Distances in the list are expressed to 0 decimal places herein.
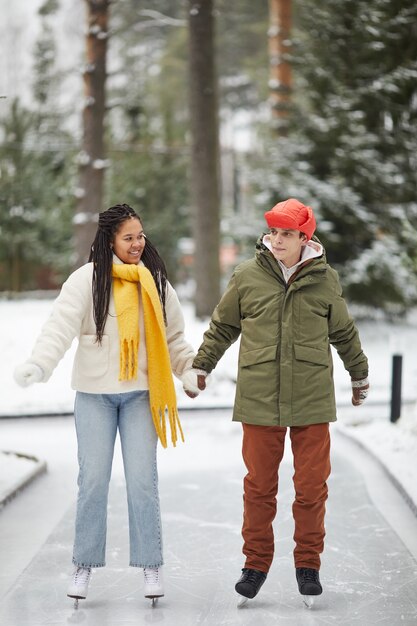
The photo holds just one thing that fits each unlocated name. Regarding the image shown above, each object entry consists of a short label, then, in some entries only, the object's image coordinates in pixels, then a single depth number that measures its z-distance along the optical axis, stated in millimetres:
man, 5254
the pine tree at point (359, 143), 18922
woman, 5098
